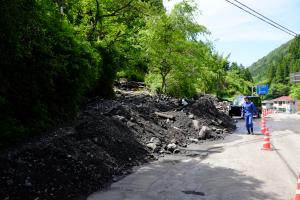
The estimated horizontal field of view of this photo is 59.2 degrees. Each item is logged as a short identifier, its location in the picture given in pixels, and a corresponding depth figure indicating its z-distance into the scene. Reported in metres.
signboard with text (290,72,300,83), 20.70
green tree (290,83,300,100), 79.81
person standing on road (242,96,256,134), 12.87
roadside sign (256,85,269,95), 48.59
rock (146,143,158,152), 9.00
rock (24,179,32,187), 5.20
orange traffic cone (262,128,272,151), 9.45
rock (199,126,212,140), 11.79
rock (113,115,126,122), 10.04
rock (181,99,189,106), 17.33
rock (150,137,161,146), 9.47
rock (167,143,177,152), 9.23
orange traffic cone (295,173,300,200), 4.10
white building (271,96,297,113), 82.13
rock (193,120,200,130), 12.89
